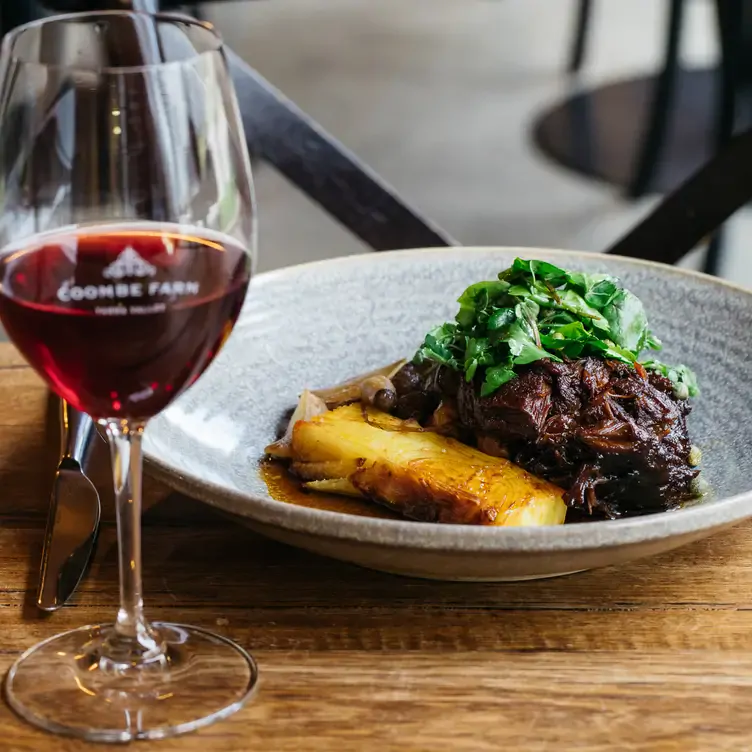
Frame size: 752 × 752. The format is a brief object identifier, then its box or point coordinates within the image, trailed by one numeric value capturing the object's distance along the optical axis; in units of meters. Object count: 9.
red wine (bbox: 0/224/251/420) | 0.61
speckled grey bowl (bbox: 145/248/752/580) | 0.65
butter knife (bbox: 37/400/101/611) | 0.71
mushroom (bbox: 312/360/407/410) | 0.87
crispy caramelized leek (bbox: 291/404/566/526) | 0.74
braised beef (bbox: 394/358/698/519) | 0.78
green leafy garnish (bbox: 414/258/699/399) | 0.81
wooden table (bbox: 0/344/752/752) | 0.63
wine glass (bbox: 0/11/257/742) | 0.60
